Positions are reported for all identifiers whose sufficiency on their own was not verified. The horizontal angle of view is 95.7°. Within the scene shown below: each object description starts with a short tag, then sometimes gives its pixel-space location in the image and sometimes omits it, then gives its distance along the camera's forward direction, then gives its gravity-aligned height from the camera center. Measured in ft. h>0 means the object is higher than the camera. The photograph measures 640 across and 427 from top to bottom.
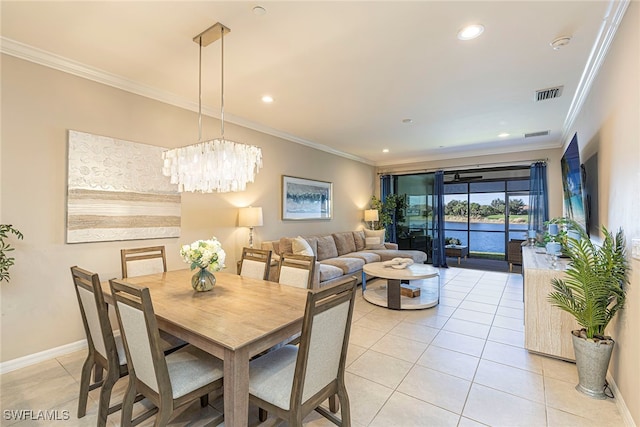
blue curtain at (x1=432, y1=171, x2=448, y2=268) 23.35 -0.43
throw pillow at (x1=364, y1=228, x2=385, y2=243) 22.58 -1.28
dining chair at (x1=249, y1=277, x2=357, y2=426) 4.65 -2.74
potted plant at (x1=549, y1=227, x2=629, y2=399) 6.69 -2.05
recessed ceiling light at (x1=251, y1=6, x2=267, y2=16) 6.71 +4.87
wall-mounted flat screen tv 9.86 +1.23
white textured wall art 9.32 +0.89
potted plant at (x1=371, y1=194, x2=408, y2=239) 25.22 +0.78
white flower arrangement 7.34 -0.96
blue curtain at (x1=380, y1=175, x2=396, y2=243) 25.89 +2.23
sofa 14.97 -2.23
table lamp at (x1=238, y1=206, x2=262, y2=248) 13.80 +0.03
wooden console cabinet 8.84 -3.19
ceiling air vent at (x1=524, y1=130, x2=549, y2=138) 16.94 +5.02
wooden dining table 4.63 -1.95
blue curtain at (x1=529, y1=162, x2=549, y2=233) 19.43 +1.40
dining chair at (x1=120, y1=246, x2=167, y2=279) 9.09 -1.43
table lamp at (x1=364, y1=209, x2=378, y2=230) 23.91 +0.22
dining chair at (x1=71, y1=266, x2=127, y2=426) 5.53 -2.57
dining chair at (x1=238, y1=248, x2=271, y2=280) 9.38 -1.54
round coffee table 13.36 -3.70
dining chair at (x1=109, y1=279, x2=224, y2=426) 4.63 -2.75
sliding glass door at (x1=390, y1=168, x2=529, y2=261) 24.34 +0.50
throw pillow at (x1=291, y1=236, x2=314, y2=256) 14.99 -1.53
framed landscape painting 17.25 +1.22
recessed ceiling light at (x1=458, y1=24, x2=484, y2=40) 7.41 +4.88
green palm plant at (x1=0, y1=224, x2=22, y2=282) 7.64 -0.88
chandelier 8.02 +1.59
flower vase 7.32 -1.62
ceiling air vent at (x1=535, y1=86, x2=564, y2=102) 11.12 +4.94
